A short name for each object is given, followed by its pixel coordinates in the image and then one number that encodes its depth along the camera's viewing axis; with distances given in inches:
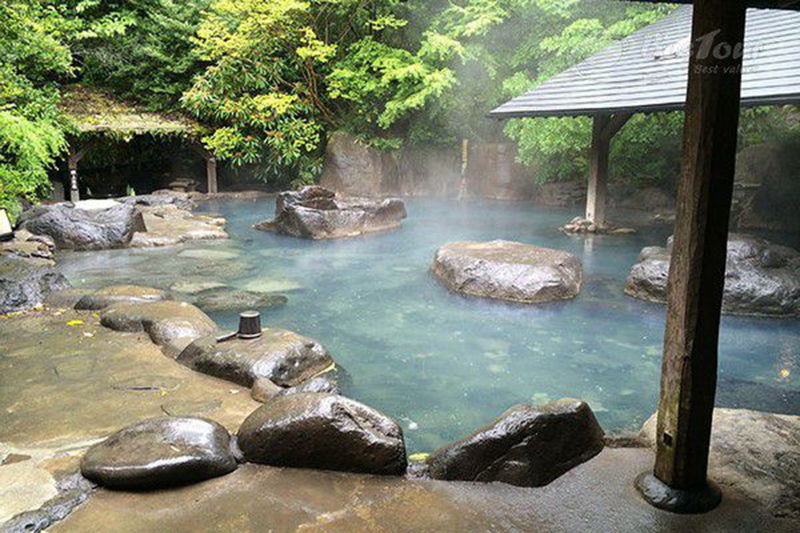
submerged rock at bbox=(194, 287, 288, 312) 285.4
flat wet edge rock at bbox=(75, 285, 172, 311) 244.4
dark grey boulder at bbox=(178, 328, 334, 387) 177.9
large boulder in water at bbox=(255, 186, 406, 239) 492.7
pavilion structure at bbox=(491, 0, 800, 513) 92.9
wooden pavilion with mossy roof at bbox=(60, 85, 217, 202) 572.7
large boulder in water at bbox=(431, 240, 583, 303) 304.8
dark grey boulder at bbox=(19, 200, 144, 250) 407.2
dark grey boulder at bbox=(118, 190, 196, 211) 608.7
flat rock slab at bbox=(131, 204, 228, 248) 437.1
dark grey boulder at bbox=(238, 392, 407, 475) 123.2
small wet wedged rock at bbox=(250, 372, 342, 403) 164.6
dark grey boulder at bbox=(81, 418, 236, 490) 111.1
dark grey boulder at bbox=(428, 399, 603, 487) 123.5
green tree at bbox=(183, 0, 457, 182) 673.6
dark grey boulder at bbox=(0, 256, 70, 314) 241.0
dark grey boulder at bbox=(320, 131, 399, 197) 724.0
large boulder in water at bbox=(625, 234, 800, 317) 279.0
